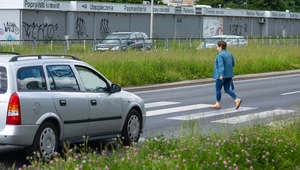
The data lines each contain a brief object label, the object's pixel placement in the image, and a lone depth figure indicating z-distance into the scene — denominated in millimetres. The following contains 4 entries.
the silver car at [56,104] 10367
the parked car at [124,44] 30020
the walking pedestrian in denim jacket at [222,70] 18391
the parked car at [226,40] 35769
